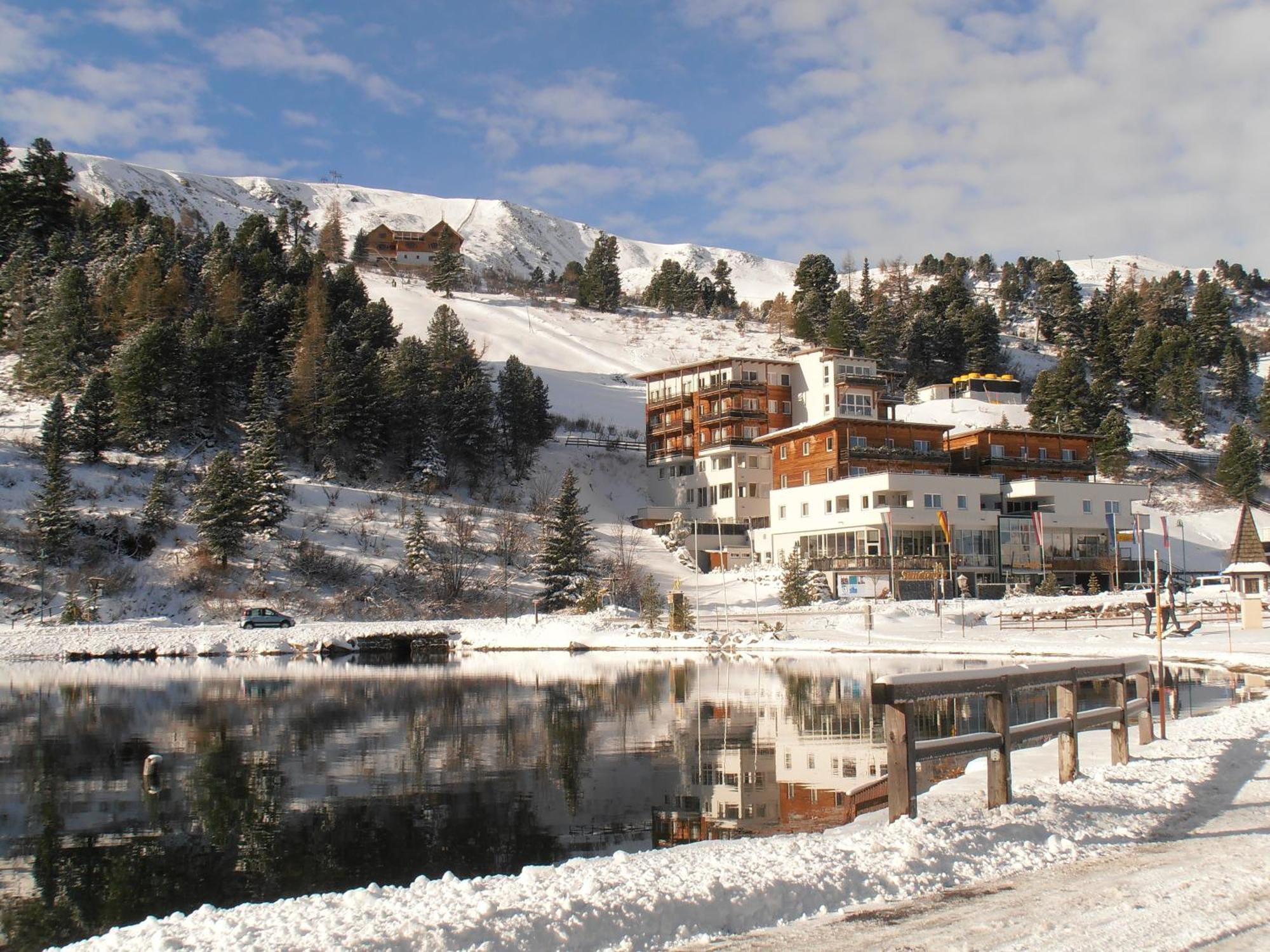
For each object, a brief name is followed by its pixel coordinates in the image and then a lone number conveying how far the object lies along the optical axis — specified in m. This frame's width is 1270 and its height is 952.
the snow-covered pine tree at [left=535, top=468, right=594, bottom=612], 57.28
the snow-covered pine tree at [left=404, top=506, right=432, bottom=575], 59.03
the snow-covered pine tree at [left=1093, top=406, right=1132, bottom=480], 88.06
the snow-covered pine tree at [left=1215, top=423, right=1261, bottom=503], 89.31
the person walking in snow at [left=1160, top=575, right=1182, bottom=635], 40.17
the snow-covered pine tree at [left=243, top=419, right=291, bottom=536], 58.44
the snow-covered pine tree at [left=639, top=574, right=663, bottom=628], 49.50
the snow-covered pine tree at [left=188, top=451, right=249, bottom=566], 55.94
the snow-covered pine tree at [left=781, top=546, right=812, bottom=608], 55.16
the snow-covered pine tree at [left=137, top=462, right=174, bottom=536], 58.50
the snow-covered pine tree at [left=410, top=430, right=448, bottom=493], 70.31
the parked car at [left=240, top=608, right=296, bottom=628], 51.41
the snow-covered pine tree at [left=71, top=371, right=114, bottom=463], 63.47
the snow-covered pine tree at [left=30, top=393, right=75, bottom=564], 53.94
